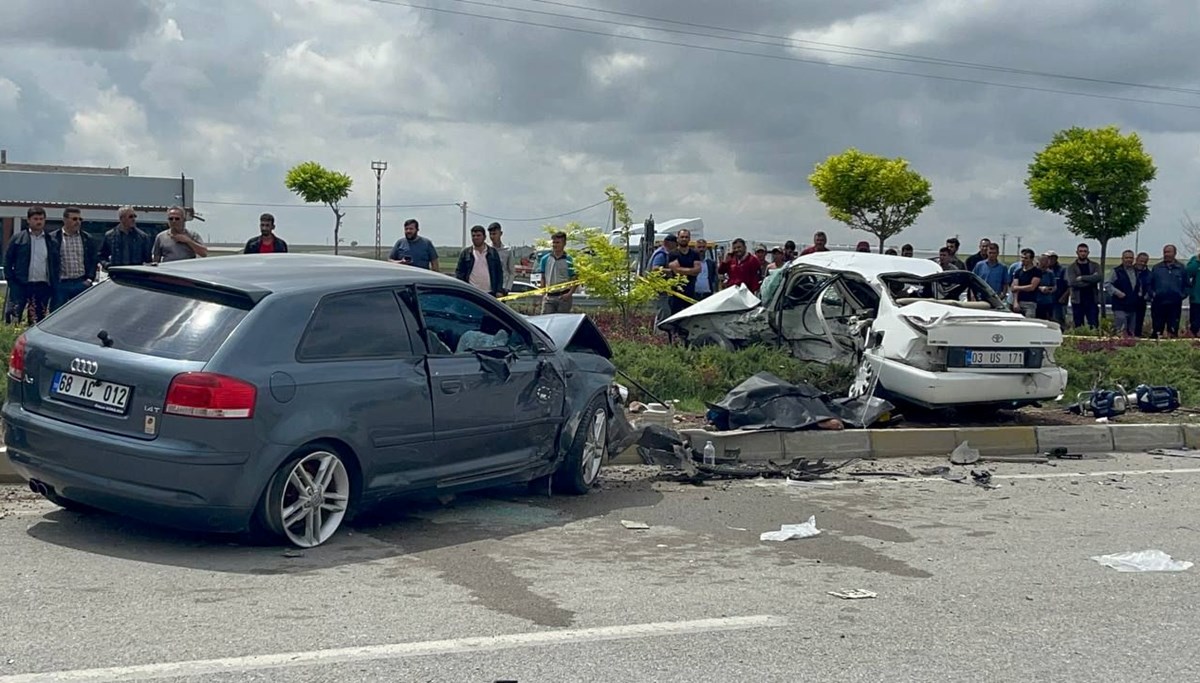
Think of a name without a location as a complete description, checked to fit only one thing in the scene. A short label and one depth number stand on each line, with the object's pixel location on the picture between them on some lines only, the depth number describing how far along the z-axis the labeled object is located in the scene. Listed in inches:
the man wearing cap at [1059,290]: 717.9
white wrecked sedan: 444.5
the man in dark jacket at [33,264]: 512.1
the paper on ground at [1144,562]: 272.7
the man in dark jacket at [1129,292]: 773.3
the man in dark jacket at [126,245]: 517.7
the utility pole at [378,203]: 1977.1
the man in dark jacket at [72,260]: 516.4
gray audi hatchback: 243.8
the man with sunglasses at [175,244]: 498.6
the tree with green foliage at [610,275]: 641.6
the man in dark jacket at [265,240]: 534.6
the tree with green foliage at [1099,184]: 1350.9
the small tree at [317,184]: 1926.6
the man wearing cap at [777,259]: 740.0
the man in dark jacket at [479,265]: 560.4
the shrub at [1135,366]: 546.6
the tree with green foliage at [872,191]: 1678.2
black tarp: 419.2
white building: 1587.1
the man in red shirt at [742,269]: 689.0
